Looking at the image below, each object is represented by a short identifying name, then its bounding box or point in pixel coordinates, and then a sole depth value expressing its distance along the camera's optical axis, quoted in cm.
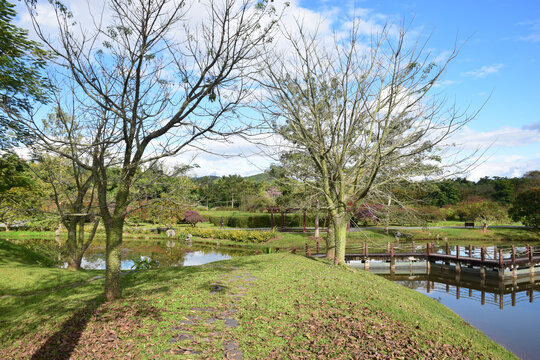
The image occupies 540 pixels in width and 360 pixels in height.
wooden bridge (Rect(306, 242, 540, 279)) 2156
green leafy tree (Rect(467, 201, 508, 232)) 3941
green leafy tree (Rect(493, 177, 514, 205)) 5797
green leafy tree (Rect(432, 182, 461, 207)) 5319
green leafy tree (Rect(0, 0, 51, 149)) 1259
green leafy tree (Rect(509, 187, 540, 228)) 3678
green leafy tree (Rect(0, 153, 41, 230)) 1309
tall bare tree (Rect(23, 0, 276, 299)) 727
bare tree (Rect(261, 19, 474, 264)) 1245
